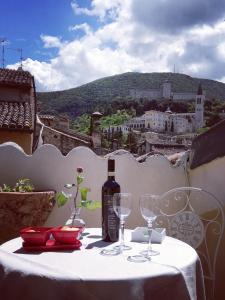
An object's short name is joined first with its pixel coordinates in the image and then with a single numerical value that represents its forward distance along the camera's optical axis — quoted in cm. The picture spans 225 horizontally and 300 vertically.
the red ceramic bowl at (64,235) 142
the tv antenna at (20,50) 1320
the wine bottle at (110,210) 150
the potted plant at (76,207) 169
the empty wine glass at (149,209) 139
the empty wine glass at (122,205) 138
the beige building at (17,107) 768
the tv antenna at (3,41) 1184
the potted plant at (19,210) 240
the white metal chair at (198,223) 208
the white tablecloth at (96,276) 107
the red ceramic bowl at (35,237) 139
